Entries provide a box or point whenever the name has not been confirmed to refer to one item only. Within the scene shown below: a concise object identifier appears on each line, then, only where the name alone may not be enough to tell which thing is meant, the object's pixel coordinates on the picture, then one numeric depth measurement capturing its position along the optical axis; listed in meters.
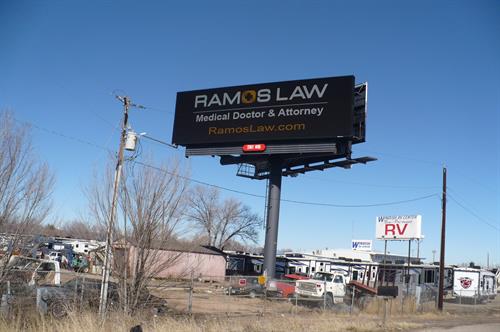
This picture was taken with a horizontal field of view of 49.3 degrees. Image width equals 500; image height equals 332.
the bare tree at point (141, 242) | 15.74
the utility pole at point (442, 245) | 33.09
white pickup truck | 31.11
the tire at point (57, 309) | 14.86
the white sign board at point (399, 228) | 51.56
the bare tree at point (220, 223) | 83.94
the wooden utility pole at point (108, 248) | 15.59
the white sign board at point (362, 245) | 85.94
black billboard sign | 36.44
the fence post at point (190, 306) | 20.30
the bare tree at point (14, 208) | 14.06
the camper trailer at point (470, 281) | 50.81
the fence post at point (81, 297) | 15.05
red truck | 34.53
